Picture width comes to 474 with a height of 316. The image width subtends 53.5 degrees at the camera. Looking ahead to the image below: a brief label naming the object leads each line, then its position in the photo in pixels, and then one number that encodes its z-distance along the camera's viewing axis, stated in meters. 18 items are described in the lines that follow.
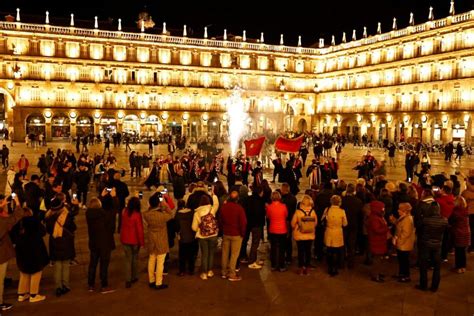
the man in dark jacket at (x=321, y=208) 9.62
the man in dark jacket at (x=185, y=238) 8.58
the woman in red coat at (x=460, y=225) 8.83
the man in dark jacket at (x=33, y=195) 10.76
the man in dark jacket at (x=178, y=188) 13.47
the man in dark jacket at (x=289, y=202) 9.34
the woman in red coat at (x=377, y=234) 8.55
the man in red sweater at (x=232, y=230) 8.45
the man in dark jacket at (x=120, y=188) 11.76
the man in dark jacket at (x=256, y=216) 9.14
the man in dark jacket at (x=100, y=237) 7.88
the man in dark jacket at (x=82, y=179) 14.19
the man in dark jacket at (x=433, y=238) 7.94
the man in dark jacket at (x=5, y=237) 7.29
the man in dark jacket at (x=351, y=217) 9.18
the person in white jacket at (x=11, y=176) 13.30
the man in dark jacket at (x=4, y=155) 24.31
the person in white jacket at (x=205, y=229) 8.45
